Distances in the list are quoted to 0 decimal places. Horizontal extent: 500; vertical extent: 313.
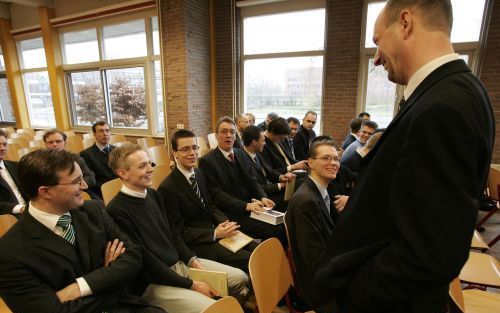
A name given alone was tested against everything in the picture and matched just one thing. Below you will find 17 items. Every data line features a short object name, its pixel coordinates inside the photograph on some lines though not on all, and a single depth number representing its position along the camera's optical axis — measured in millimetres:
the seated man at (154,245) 1467
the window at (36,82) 7109
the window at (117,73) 5773
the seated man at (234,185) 2381
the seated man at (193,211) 1908
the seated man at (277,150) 3189
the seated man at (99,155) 3189
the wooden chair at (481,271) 1627
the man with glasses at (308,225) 1342
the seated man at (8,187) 2178
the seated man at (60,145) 2838
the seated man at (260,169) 2834
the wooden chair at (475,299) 1283
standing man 520
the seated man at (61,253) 1008
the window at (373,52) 4141
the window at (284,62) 5059
